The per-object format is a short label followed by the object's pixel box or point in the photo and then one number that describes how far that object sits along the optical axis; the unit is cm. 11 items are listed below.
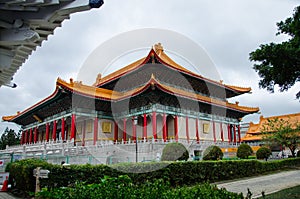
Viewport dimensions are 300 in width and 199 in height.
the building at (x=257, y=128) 4288
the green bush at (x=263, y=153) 2448
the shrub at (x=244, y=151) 2219
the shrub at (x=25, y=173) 869
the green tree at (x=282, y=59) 863
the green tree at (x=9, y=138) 5673
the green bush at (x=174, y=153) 1456
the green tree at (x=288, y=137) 2611
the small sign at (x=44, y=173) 765
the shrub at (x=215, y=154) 1861
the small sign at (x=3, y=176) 1148
